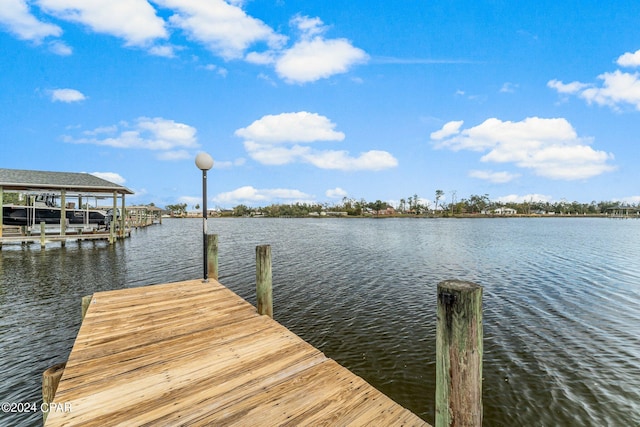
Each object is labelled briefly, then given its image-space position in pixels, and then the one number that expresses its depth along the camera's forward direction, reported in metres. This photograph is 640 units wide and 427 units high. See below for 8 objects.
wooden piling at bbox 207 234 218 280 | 7.49
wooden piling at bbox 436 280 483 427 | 2.13
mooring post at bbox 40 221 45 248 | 18.66
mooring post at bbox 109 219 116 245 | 21.69
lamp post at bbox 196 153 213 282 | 7.04
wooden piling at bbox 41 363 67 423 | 3.24
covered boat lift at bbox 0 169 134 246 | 18.33
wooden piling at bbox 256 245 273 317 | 5.22
